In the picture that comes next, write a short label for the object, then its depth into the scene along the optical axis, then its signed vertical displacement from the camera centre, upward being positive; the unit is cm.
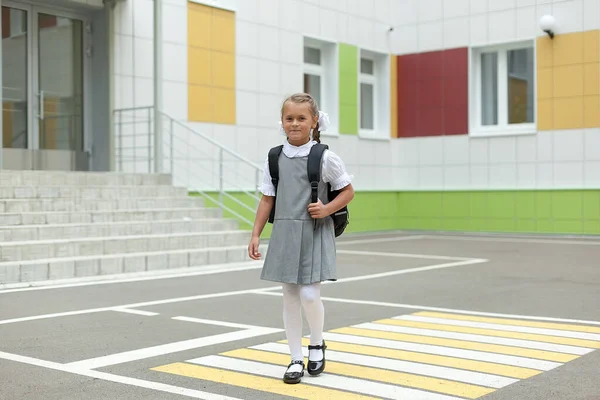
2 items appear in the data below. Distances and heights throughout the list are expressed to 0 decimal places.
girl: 471 -21
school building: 1400 +198
